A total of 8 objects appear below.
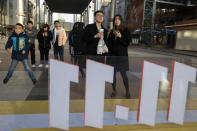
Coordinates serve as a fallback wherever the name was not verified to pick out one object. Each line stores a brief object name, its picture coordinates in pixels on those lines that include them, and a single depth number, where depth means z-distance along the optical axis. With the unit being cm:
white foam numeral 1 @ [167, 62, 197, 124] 276
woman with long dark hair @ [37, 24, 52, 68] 670
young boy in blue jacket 461
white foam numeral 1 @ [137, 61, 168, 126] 263
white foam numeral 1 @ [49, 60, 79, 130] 233
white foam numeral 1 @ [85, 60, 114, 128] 245
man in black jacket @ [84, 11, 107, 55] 373
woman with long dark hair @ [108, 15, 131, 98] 361
